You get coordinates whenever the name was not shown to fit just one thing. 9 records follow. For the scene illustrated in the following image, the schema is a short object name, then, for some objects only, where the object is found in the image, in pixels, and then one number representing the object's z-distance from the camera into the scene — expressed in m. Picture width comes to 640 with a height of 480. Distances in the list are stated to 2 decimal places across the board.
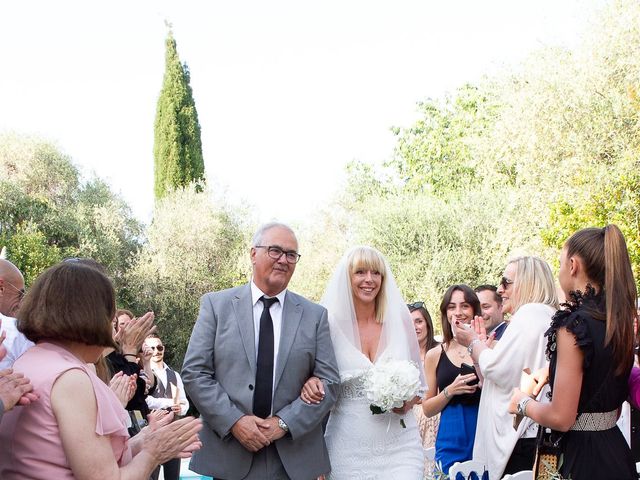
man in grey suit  4.98
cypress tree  37.19
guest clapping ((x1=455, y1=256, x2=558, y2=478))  5.59
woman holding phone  6.56
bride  5.52
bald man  5.62
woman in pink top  2.92
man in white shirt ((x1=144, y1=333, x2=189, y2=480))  10.30
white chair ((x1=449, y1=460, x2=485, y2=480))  5.54
